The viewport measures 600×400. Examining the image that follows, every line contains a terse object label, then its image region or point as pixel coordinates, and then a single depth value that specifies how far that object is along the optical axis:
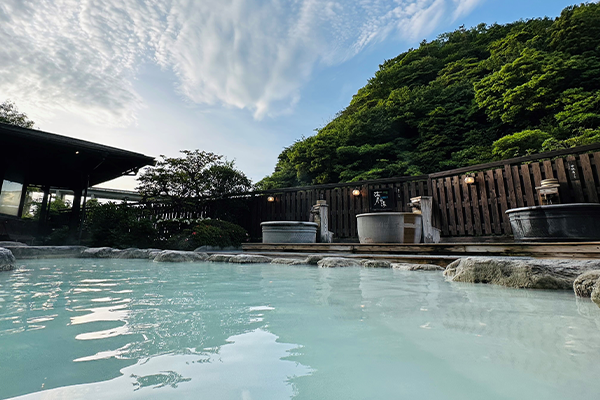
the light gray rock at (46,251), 5.32
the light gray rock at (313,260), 4.32
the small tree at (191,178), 9.47
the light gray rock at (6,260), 3.27
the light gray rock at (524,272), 2.13
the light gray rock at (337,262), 3.87
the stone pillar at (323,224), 7.14
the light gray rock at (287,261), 4.36
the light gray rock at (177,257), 4.91
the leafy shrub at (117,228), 7.62
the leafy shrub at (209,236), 7.31
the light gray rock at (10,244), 5.55
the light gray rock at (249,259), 4.69
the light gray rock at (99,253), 5.79
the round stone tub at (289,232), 6.43
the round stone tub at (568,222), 3.94
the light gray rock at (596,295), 1.55
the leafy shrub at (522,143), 9.88
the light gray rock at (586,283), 1.78
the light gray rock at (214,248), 7.04
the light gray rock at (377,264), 3.83
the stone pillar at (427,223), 5.97
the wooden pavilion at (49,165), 6.98
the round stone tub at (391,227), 5.43
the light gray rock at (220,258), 4.89
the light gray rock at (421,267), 3.53
